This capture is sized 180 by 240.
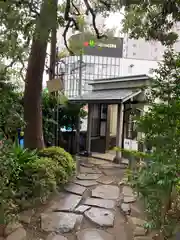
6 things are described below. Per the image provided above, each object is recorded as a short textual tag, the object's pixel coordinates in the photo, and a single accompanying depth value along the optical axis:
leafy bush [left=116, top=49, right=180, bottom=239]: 2.22
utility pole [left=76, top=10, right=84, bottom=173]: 6.68
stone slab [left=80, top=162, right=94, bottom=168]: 6.58
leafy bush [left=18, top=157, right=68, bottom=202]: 3.53
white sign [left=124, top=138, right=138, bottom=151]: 7.08
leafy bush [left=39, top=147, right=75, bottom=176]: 4.70
